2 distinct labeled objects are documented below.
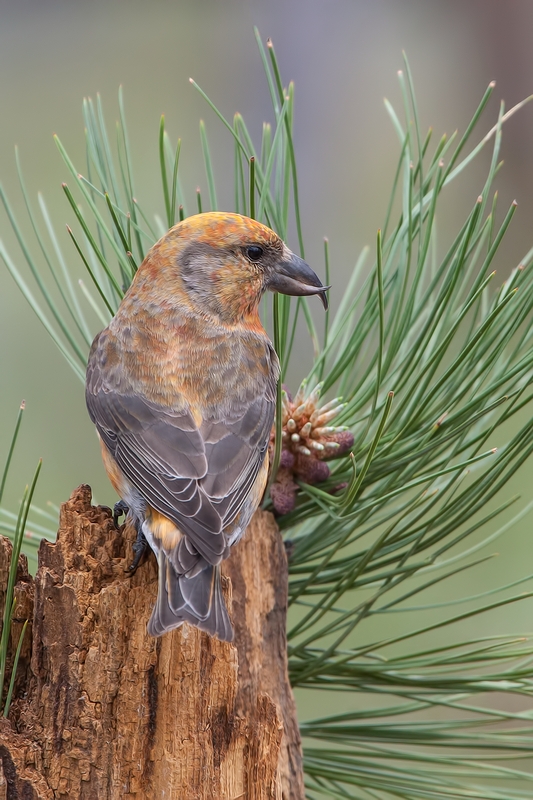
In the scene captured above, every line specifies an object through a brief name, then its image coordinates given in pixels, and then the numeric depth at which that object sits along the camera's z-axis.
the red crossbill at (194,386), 4.23
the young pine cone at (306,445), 4.21
